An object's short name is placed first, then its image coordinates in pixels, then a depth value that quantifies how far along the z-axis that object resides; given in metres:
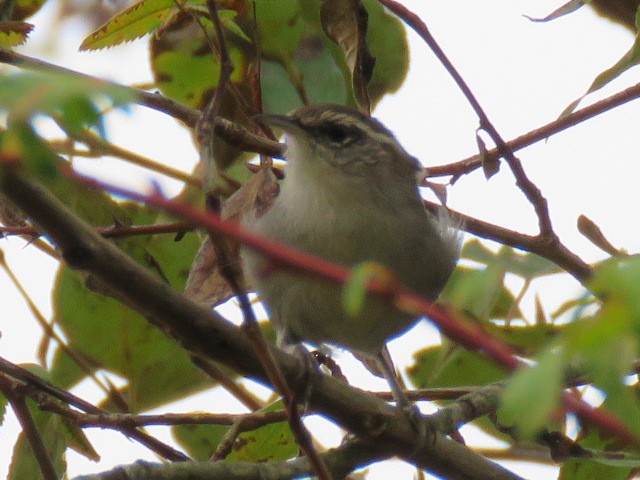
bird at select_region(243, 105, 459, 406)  7.26
